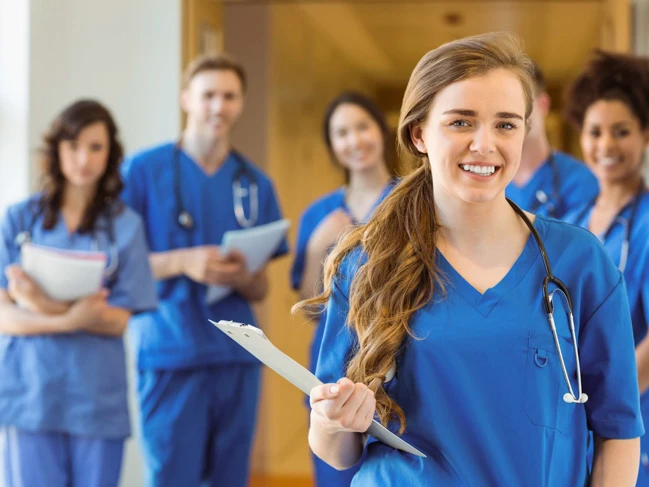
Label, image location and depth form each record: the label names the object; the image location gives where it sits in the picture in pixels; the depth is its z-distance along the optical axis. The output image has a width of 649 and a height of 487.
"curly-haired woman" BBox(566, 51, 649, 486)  2.66
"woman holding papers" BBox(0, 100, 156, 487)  3.03
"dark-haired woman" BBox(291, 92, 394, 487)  3.71
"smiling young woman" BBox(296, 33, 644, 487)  2.03
